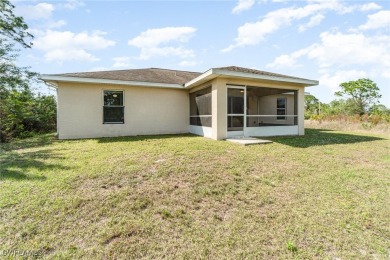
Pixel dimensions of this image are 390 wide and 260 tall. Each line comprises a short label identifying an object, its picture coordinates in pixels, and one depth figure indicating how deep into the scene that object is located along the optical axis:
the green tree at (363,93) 37.85
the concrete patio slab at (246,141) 7.59
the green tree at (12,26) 11.64
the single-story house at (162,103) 8.72
